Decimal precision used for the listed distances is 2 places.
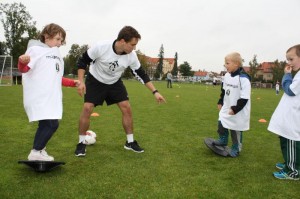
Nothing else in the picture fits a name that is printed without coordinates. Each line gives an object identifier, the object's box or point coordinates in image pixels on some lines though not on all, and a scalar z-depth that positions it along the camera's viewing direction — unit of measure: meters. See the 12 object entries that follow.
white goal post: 27.51
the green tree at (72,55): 100.56
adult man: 4.89
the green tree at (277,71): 83.97
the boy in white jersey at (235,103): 4.92
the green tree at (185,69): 136.12
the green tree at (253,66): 90.50
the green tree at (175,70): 134.00
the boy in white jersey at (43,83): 3.88
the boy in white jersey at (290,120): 4.13
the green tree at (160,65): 121.19
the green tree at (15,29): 61.19
